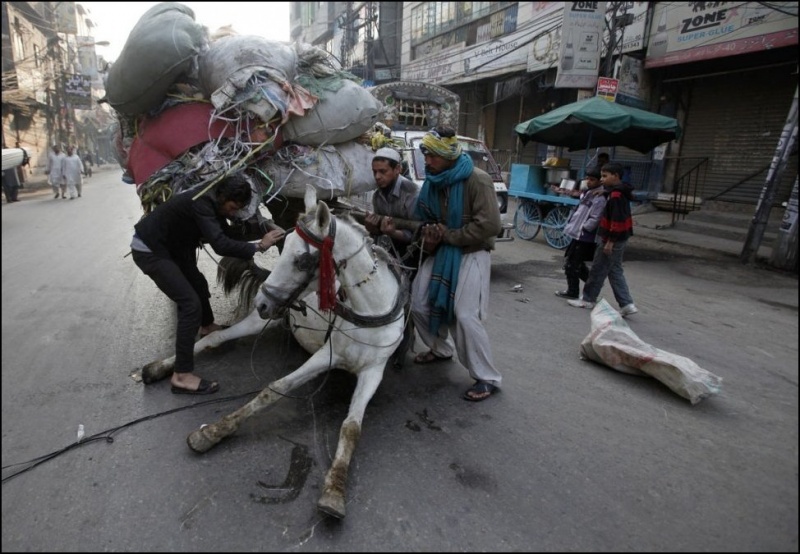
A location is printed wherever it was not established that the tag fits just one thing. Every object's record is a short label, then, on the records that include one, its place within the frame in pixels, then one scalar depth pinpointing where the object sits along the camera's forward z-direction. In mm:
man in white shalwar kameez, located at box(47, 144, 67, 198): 11437
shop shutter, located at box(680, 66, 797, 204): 8773
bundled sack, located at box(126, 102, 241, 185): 2998
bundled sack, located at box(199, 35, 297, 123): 2895
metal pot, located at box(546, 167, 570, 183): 8453
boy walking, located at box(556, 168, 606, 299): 4988
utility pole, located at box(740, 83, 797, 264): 5945
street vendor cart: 8219
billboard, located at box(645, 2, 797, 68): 8039
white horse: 2150
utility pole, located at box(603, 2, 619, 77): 8414
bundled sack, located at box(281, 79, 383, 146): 3217
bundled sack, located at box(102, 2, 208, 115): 2822
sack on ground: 2898
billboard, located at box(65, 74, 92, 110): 17594
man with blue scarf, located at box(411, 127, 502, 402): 2723
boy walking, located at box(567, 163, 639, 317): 4523
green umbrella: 7387
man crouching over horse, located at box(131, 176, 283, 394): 2783
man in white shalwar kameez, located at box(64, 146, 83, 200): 11422
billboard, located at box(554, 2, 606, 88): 9062
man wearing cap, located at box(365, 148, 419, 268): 2971
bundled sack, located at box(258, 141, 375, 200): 3225
